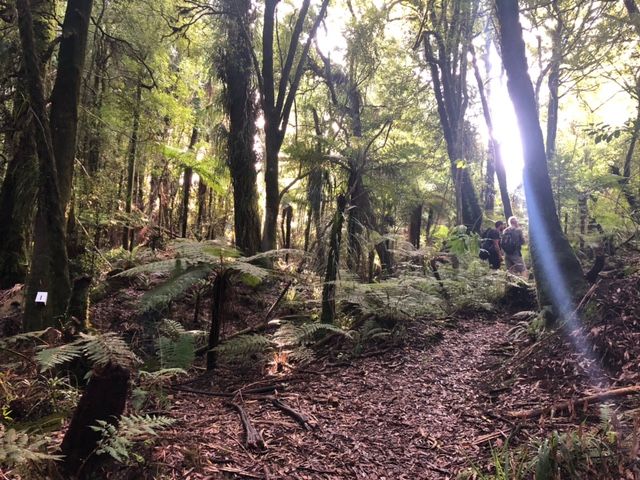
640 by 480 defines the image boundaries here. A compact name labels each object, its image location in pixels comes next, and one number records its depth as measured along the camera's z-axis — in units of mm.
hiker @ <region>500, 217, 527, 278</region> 9609
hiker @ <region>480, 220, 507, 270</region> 10438
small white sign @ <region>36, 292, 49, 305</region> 4406
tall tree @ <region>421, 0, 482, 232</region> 9469
